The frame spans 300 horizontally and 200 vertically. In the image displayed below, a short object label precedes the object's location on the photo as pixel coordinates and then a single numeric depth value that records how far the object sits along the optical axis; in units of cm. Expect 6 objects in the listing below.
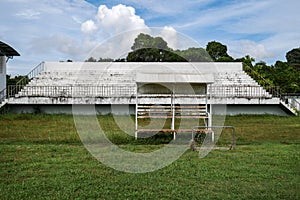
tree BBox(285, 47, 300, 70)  7002
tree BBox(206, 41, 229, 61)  5421
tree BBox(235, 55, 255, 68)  4107
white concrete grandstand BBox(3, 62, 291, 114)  2395
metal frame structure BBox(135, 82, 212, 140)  1243
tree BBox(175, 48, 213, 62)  3047
